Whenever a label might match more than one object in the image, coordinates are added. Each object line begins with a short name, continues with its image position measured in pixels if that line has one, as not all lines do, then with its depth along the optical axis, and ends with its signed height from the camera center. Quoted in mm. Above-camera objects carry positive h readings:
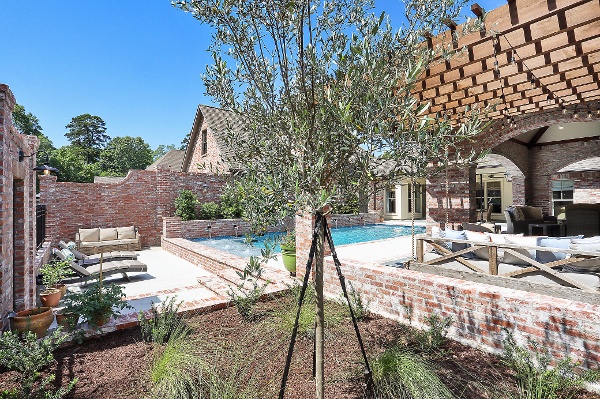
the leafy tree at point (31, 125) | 38531 +11414
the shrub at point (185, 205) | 13789 -13
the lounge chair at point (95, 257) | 7805 -1383
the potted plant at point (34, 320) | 3455 -1322
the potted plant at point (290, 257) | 6512 -1172
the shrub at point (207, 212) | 14320 -354
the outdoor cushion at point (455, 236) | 5344 -643
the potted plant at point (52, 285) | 5258 -1467
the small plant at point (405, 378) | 2451 -1533
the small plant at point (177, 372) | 2506 -1505
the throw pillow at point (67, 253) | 7075 -1145
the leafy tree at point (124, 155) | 46438 +8181
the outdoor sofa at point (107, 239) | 11141 -1315
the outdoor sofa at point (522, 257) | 3982 -871
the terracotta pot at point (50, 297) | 5230 -1580
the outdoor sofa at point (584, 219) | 8602 -585
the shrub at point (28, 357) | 2691 -1389
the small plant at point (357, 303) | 4348 -1537
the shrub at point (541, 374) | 2558 -1634
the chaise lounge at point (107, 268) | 6660 -1496
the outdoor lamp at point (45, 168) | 6480 +880
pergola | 3428 +2077
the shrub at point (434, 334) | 3461 -1597
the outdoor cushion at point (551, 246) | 4319 -673
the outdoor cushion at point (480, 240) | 4984 -679
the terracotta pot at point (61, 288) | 5810 -1589
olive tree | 1986 +792
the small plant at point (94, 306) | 3670 -1231
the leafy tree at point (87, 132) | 54188 +13692
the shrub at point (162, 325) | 3488 -1449
